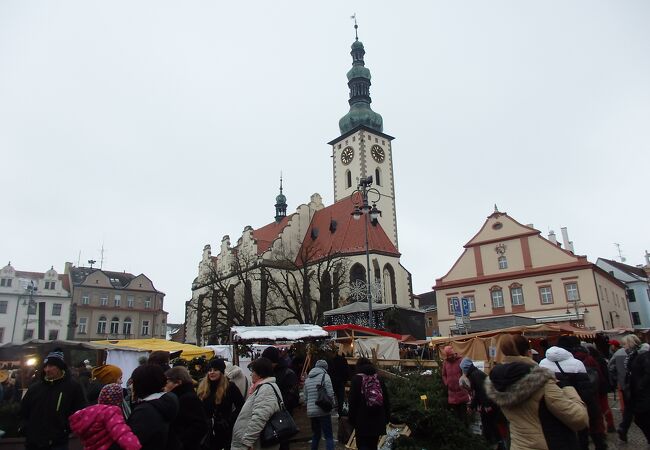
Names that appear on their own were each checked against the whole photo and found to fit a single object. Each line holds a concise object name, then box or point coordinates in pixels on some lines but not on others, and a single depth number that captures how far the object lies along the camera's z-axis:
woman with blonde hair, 5.38
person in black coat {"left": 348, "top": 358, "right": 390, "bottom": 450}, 5.92
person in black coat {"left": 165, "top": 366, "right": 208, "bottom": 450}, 4.22
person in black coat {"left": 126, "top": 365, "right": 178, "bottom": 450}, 3.39
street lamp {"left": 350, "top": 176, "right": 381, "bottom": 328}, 16.82
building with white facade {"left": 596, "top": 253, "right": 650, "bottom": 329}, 54.75
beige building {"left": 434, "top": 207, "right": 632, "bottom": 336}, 32.84
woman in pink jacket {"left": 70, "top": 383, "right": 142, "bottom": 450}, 3.20
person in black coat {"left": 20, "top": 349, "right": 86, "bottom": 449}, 5.09
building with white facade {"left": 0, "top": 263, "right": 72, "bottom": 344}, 51.03
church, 38.72
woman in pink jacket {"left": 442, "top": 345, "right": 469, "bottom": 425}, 7.98
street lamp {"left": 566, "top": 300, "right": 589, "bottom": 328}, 32.09
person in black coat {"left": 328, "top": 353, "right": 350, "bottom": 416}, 10.89
